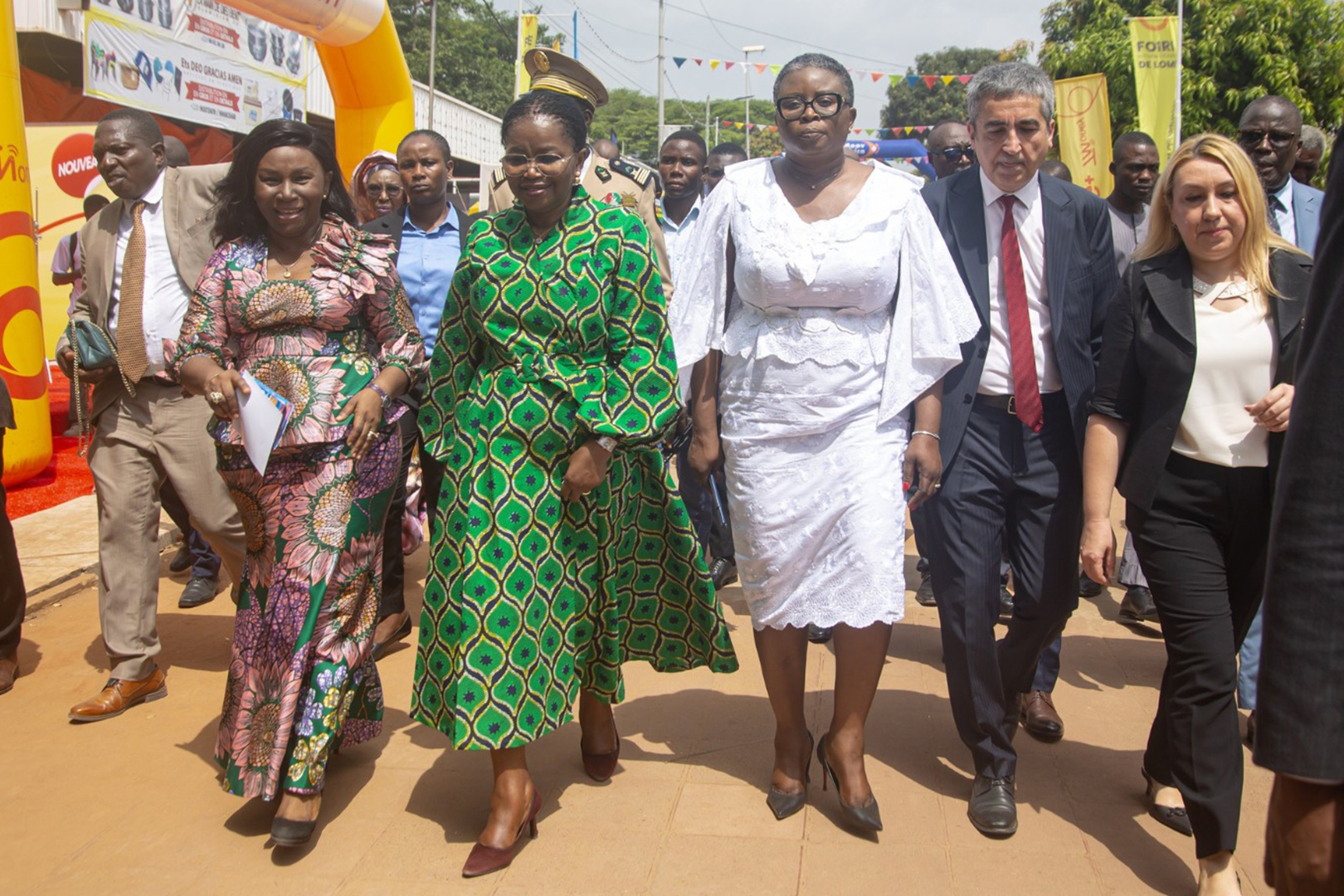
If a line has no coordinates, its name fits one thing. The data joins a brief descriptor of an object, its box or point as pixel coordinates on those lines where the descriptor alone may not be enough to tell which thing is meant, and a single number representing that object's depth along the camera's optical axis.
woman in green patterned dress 3.39
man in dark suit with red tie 3.71
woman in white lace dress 3.58
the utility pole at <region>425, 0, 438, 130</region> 28.31
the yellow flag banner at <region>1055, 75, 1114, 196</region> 12.39
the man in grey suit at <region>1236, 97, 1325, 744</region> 5.39
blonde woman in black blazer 3.17
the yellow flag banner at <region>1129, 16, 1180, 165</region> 12.75
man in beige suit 4.76
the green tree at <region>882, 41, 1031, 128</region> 77.69
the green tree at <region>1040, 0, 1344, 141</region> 15.62
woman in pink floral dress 3.61
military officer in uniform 5.09
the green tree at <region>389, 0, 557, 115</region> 44.25
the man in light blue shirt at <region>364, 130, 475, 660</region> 5.46
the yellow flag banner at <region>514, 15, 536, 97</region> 21.55
